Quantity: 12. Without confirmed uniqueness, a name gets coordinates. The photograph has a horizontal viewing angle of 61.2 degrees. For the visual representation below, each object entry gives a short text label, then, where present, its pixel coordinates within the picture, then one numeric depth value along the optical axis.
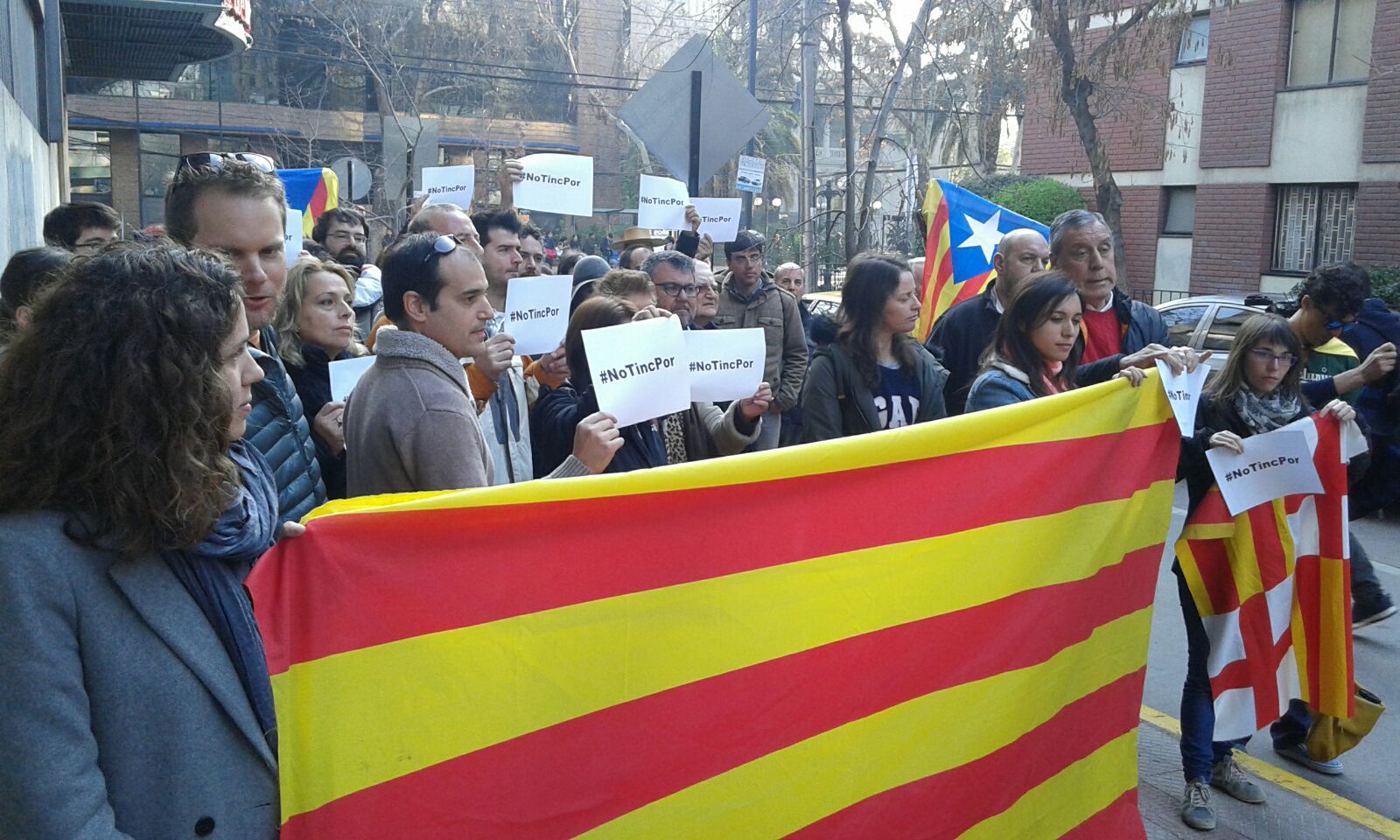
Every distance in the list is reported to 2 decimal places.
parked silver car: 11.62
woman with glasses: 4.36
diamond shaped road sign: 7.68
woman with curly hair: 1.67
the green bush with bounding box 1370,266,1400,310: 15.40
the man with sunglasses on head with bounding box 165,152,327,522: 2.86
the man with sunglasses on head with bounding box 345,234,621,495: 2.91
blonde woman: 4.40
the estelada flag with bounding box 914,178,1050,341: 8.87
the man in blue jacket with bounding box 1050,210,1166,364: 5.02
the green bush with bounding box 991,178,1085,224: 23.28
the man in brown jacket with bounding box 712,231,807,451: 7.46
